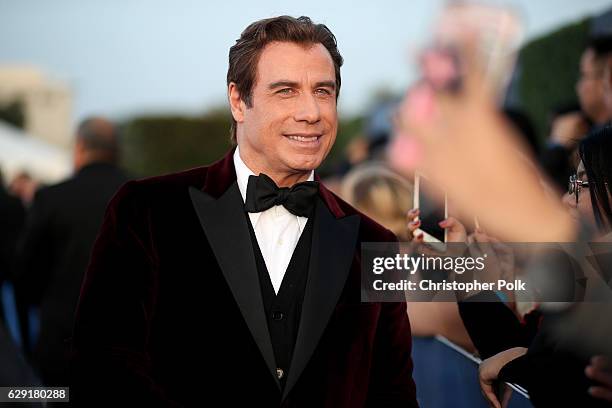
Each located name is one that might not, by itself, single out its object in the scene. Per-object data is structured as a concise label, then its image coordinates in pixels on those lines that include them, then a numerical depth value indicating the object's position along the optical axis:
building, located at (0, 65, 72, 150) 52.19
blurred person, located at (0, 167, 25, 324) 6.93
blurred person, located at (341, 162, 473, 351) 5.14
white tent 27.03
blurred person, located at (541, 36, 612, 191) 4.63
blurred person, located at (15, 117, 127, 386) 5.04
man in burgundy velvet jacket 2.41
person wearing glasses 2.32
